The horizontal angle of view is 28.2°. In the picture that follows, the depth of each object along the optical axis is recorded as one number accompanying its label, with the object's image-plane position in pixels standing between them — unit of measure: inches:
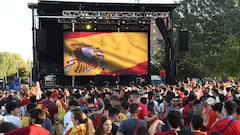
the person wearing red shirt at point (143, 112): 366.1
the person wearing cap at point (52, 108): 398.3
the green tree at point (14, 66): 4510.3
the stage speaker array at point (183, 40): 1069.6
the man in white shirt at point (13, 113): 319.9
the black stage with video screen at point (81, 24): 1064.2
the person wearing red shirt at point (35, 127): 241.2
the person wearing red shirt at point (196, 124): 251.6
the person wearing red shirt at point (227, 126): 254.8
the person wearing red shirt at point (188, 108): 359.1
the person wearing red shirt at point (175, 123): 234.7
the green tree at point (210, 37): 1642.5
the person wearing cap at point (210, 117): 312.2
